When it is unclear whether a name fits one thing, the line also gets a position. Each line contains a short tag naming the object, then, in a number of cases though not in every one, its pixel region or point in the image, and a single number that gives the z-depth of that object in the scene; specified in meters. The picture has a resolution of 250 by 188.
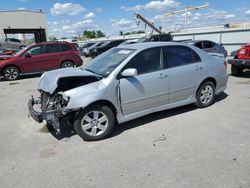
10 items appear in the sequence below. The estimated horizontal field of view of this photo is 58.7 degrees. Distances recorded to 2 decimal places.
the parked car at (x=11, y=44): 28.03
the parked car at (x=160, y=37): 17.88
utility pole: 35.52
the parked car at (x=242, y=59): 8.18
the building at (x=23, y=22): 34.12
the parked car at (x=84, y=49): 25.33
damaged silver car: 3.80
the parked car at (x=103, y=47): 21.25
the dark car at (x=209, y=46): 11.80
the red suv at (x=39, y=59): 10.61
